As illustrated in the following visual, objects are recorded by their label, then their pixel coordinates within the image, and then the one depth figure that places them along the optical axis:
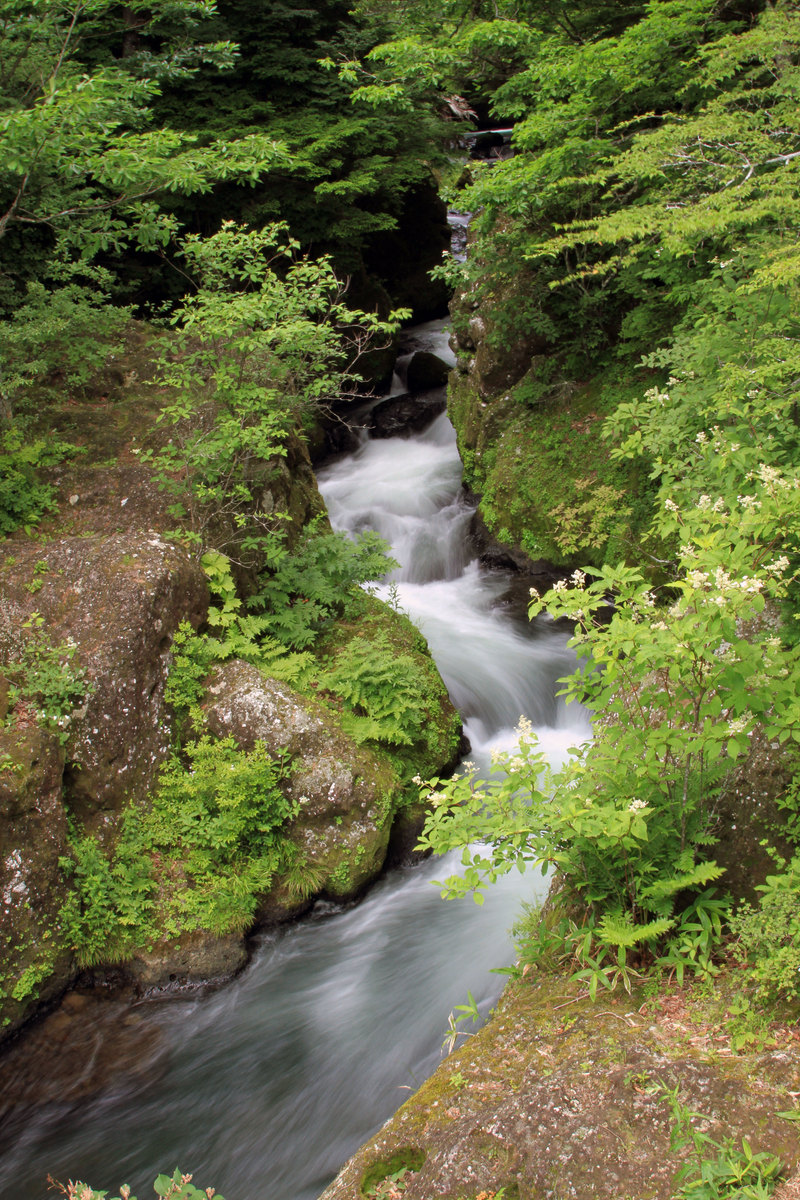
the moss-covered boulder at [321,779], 6.23
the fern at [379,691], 6.87
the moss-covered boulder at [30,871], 5.27
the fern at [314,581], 7.56
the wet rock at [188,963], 5.70
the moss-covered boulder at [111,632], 6.03
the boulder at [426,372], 15.83
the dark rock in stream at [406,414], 14.93
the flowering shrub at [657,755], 3.08
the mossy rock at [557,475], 9.34
